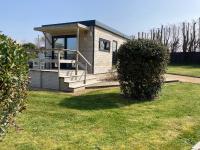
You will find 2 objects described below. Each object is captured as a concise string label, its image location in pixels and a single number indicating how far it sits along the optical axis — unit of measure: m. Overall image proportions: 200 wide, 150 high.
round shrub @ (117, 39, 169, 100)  6.02
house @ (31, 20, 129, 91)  9.70
